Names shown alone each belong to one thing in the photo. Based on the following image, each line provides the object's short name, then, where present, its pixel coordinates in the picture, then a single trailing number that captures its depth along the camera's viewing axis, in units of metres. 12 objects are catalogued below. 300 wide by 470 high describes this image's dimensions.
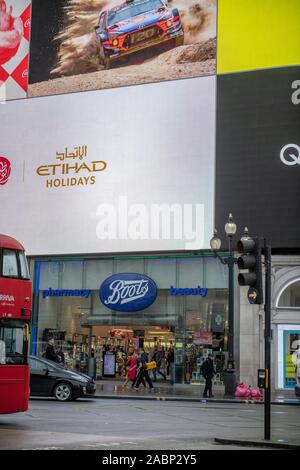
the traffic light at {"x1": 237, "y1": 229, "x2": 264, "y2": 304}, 14.74
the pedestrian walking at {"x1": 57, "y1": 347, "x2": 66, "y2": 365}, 36.56
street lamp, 32.34
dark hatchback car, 25.59
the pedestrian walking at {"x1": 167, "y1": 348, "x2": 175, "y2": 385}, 39.34
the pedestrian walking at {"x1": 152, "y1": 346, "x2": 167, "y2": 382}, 39.09
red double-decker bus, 16.58
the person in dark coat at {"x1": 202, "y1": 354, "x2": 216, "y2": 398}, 31.88
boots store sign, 40.38
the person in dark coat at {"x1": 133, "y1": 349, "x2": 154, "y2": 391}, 33.66
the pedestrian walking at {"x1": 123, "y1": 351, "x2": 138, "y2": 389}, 34.97
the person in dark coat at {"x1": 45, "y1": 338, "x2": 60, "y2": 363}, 34.50
